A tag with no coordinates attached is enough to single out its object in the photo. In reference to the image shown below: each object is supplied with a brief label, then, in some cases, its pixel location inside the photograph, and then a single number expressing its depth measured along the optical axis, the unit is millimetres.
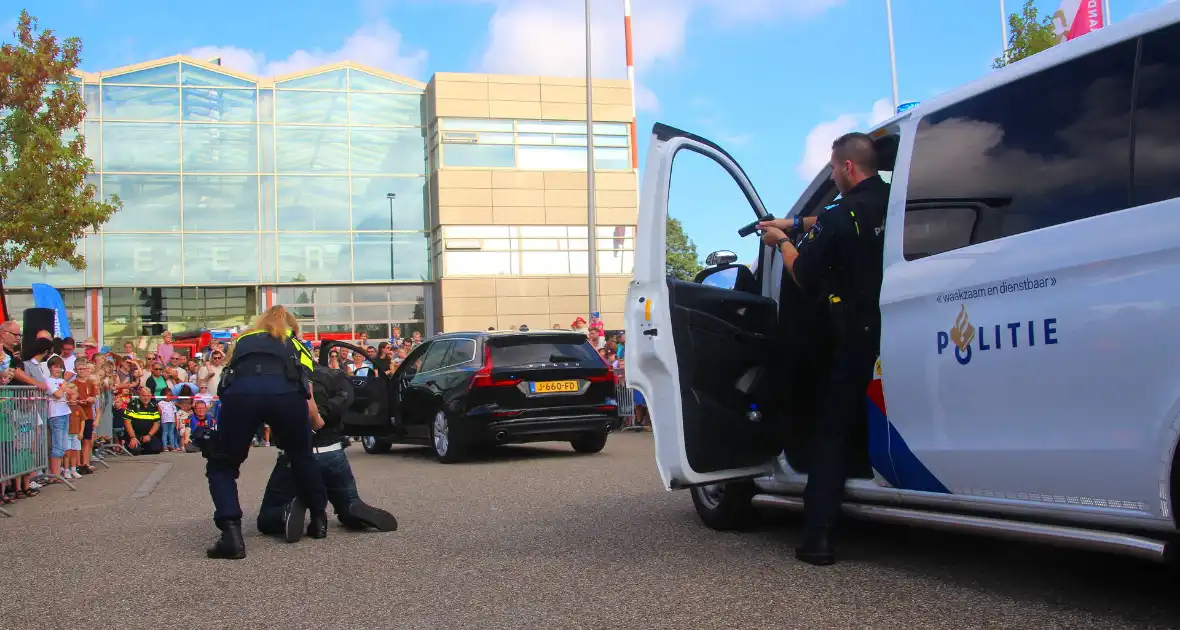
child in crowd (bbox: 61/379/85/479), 12915
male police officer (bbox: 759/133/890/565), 5301
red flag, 17234
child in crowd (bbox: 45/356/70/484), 11938
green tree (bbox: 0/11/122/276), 19438
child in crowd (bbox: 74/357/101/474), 13523
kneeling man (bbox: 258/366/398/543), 7438
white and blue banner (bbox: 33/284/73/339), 18125
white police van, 3826
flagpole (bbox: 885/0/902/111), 36688
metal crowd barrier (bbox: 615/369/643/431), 19547
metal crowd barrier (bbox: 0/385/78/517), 10250
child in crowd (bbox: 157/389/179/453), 19078
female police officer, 6703
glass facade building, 37812
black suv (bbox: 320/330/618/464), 12906
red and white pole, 35812
